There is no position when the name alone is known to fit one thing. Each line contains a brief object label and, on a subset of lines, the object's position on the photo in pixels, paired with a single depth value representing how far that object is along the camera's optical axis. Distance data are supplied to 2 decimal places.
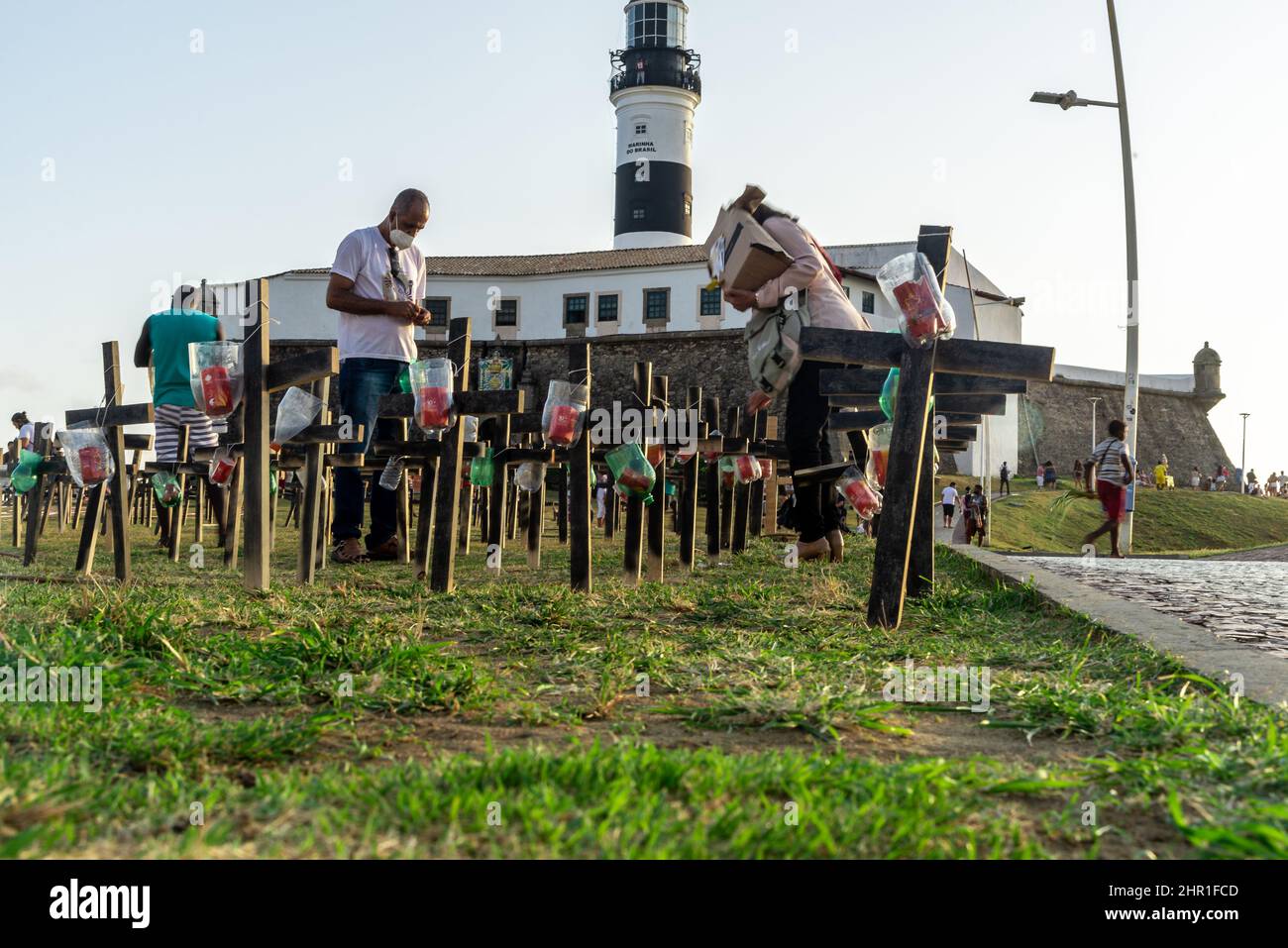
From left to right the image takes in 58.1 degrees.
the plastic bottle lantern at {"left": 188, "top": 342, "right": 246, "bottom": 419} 5.25
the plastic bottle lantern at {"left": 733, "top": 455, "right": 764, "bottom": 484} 8.37
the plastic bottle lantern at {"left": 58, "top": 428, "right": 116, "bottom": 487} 6.06
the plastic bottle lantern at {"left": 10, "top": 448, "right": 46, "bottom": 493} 7.52
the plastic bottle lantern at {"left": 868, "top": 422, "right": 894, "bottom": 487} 5.59
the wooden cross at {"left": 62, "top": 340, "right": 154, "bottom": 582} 6.03
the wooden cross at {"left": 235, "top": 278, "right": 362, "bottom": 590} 5.22
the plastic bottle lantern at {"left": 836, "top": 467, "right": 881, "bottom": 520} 5.86
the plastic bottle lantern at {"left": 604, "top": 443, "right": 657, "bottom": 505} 6.09
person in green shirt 7.73
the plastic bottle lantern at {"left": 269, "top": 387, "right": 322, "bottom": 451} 5.75
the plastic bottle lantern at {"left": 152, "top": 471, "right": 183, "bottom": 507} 7.75
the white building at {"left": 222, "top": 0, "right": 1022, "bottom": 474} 49.06
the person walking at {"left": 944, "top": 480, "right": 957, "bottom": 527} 29.14
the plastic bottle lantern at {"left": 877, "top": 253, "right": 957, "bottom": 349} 4.45
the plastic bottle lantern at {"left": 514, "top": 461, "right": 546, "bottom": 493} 7.03
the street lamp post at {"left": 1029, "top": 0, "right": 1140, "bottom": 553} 16.20
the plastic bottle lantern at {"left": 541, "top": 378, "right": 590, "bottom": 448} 5.66
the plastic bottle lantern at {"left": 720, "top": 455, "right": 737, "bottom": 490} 8.94
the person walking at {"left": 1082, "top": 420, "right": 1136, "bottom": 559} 12.72
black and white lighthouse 50.12
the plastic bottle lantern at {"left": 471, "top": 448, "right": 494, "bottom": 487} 7.27
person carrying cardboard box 6.57
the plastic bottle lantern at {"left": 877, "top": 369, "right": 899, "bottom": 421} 4.96
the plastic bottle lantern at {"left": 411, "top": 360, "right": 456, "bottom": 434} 5.48
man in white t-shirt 6.87
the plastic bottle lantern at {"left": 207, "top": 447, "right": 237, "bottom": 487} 6.61
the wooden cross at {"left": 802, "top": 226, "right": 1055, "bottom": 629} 4.48
